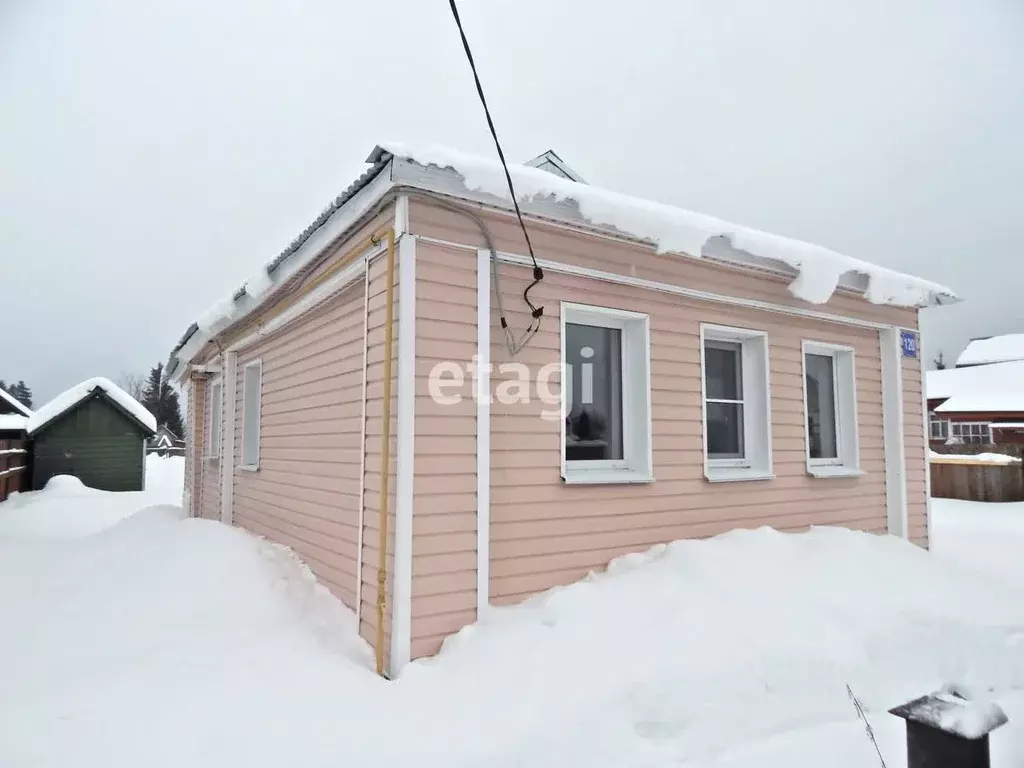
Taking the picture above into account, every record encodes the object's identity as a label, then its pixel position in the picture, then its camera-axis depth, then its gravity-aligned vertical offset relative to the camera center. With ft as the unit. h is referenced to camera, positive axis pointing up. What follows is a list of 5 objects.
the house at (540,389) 12.42 +1.36
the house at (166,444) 131.32 -2.45
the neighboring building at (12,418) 59.06 +1.71
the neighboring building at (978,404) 83.51 +5.35
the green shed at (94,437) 62.44 -0.33
